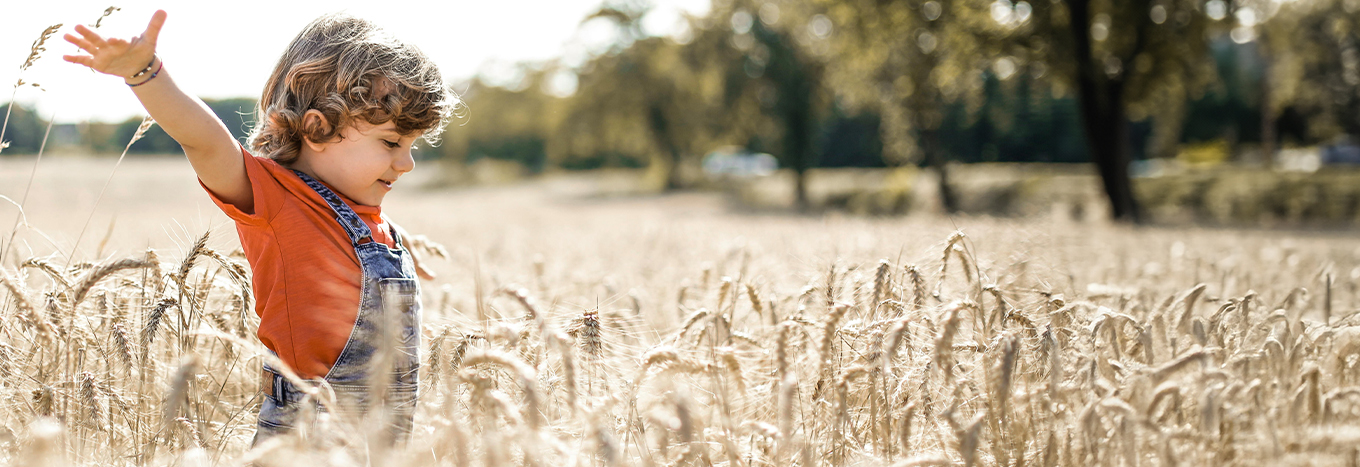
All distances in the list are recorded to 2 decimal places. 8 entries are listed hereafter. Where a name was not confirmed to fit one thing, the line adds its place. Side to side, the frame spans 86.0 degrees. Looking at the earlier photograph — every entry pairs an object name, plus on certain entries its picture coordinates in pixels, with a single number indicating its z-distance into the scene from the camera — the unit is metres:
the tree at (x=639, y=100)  37.72
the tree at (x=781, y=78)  26.44
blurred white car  60.06
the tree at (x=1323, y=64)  26.75
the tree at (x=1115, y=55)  13.61
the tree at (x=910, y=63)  14.47
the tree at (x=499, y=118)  57.72
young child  1.73
